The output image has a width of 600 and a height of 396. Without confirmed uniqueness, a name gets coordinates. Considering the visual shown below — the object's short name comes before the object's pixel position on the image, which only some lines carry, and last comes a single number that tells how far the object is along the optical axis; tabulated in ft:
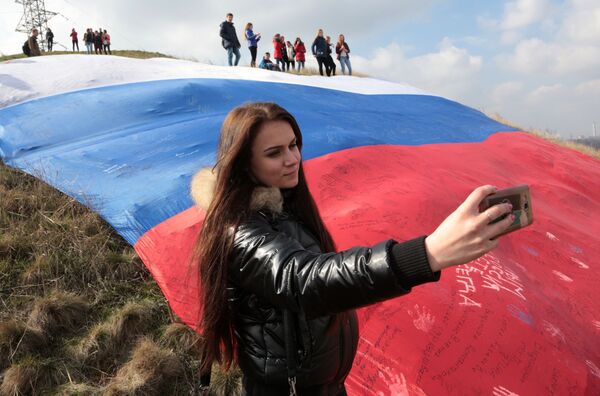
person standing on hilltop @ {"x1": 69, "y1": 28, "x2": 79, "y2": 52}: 64.51
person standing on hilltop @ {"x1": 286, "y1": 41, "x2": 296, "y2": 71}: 49.20
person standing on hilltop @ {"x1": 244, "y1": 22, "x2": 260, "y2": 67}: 38.68
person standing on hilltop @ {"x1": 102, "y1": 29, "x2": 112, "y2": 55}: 58.03
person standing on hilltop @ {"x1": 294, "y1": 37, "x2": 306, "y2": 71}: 47.03
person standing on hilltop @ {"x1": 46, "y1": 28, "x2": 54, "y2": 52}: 66.49
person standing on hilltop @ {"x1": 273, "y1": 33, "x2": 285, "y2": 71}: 44.39
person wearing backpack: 30.22
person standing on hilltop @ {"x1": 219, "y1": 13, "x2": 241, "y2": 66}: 34.96
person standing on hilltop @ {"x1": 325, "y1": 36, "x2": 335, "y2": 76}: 41.40
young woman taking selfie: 3.25
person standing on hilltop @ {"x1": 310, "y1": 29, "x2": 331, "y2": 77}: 40.19
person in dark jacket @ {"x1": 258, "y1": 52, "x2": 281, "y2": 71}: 42.04
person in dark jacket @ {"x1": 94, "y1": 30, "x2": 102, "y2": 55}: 57.00
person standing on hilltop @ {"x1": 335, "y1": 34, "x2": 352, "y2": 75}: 44.42
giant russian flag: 7.06
